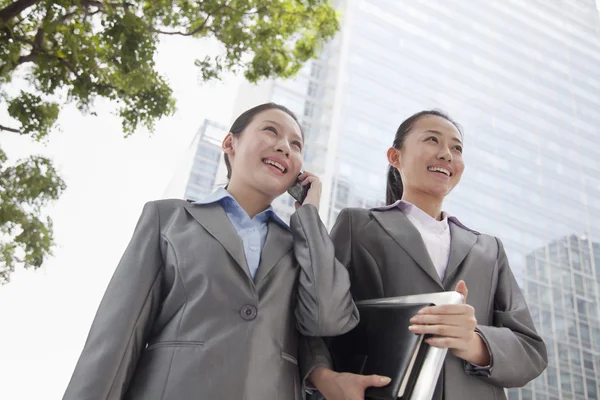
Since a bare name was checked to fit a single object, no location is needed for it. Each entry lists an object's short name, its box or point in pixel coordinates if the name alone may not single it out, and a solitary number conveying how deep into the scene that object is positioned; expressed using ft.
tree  8.65
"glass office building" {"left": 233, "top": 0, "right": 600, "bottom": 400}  55.77
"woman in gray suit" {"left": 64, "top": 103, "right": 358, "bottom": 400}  2.56
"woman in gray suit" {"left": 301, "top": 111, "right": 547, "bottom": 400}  2.81
